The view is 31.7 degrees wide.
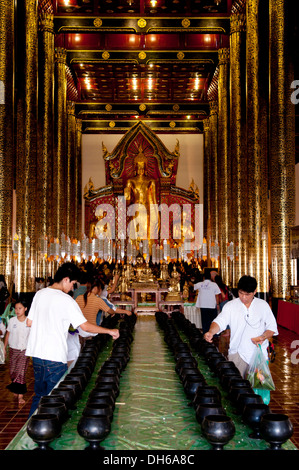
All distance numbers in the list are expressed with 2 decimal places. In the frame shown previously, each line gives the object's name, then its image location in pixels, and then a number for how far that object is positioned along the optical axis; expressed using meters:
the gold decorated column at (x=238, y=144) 17.30
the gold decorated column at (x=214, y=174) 24.47
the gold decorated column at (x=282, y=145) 12.55
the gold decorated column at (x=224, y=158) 20.73
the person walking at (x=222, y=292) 10.17
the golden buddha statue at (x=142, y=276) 11.50
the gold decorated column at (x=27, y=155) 14.61
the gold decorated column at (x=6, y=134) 11.25
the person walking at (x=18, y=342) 5.66
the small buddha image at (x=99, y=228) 27.58
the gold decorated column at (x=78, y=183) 26.97
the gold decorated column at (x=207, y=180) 26.41
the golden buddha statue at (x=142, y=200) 27.25
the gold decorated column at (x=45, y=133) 17.24
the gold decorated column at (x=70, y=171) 23.92
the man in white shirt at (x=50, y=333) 3.62
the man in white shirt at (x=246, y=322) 3.74
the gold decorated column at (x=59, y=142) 20.58
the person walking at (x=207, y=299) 8.88
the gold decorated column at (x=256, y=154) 15.07
